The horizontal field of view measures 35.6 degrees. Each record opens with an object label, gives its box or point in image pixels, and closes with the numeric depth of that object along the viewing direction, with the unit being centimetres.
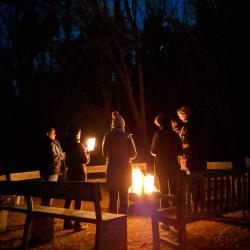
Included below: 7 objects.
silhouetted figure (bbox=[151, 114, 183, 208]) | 653
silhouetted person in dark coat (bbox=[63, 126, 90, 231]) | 681
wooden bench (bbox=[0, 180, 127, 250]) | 501
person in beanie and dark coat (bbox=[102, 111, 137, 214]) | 665
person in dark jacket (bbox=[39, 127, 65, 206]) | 719
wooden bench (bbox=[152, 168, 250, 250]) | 526
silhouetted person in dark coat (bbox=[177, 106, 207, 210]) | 657
